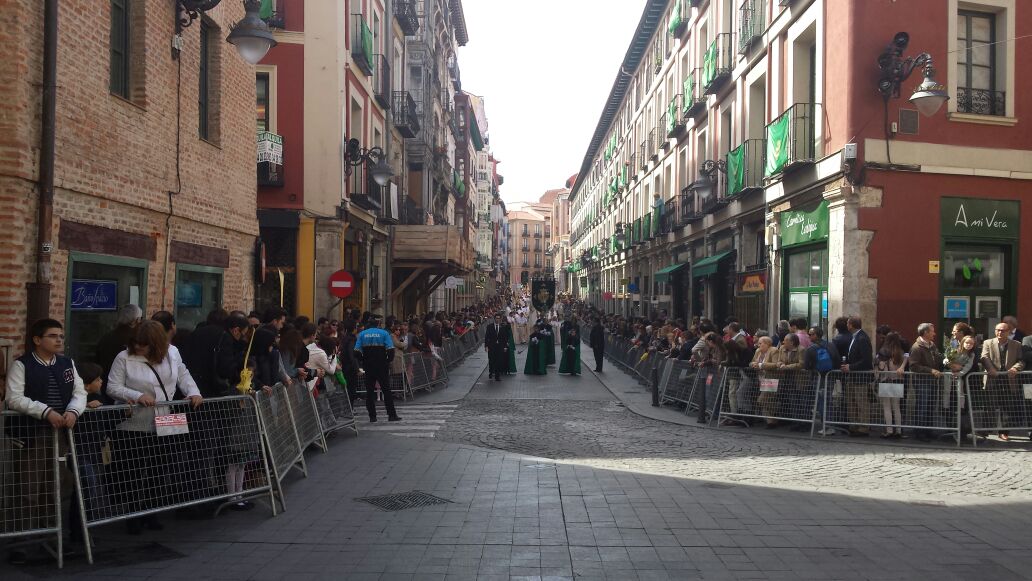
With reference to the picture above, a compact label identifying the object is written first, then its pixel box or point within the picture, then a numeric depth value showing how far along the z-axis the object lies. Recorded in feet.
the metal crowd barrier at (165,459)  19.90
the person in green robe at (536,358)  76.13
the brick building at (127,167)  26.32
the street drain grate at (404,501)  24.31
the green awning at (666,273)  96.73
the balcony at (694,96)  87.45
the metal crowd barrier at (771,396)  40.11
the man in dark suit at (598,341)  81.56
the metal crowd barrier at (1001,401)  37.52
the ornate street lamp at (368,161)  72.23
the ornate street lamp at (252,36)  32.99
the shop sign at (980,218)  51.13
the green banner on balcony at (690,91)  89.51
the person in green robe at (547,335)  78.67
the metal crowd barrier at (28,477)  18.76
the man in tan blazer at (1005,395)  37.68
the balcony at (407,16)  97.40
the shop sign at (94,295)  29.84
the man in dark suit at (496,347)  70.95
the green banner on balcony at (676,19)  97.71
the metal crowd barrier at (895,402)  37.65
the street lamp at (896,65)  48.55
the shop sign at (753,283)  67.56
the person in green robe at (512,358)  76.52
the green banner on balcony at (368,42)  75.66
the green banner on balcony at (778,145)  57.82
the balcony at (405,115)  98.27
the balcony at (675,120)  97.01
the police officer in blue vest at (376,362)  42.96
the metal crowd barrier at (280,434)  24.29
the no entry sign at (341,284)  66.69
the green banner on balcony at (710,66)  79.09
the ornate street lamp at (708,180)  79.15
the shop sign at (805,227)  54.49
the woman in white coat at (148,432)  20.70
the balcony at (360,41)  74.13
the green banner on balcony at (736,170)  68.86
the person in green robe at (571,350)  74.72
